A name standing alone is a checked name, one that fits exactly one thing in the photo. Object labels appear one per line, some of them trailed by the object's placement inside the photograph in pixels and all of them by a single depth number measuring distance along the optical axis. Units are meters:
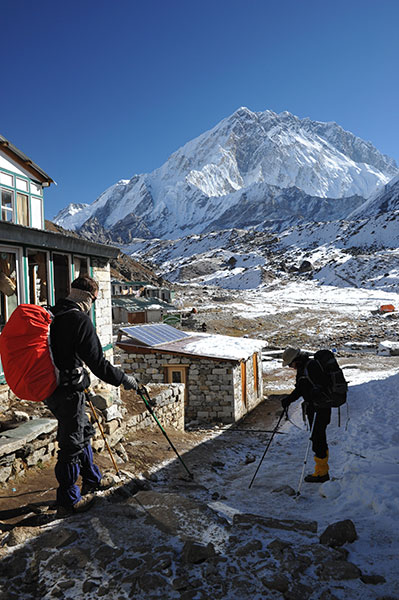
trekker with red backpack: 3.91
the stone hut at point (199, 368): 14.30
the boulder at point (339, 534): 3.65
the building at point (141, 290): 56.50
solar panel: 15.29
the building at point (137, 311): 39.47
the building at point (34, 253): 8.04
